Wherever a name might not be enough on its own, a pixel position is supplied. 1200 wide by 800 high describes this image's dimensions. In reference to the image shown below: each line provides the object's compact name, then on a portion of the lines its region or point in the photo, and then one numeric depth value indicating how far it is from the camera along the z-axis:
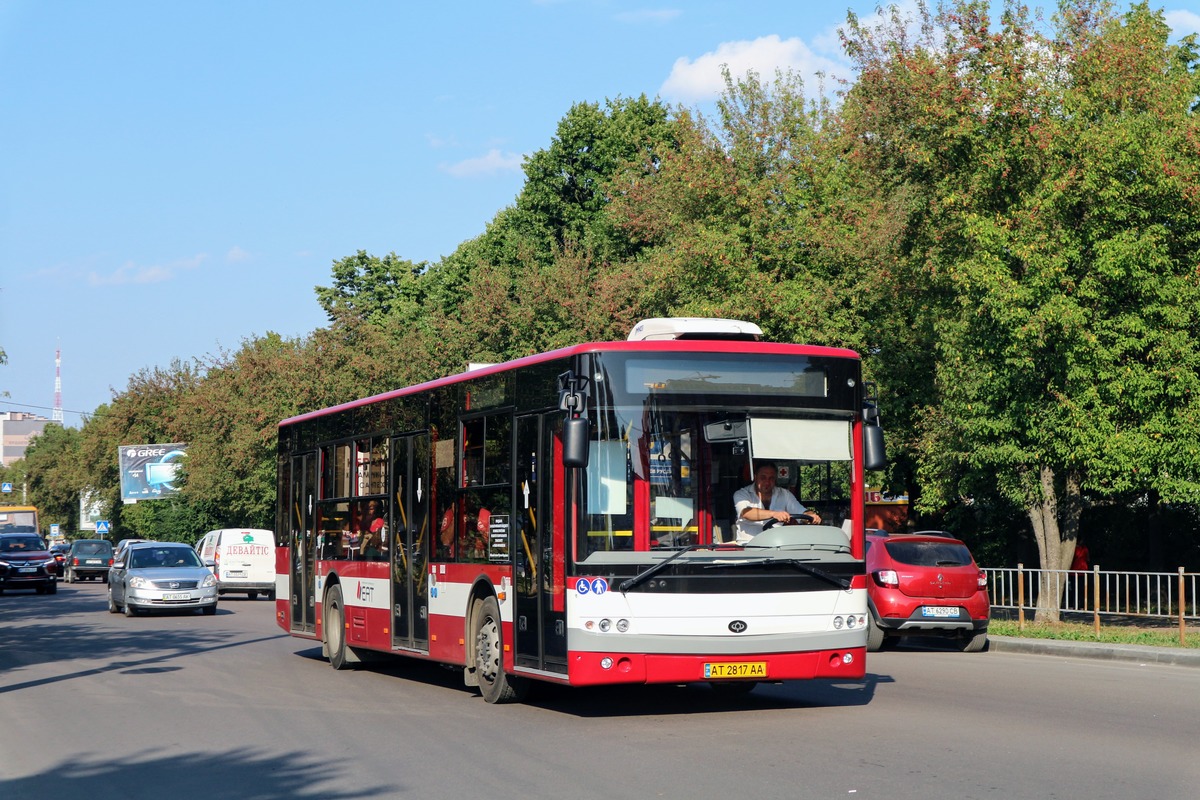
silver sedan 33.22
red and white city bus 12.05
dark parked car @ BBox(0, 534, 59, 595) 48.09
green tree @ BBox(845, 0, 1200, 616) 23.77
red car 20.56
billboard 77.06
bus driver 12.30
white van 44.78
